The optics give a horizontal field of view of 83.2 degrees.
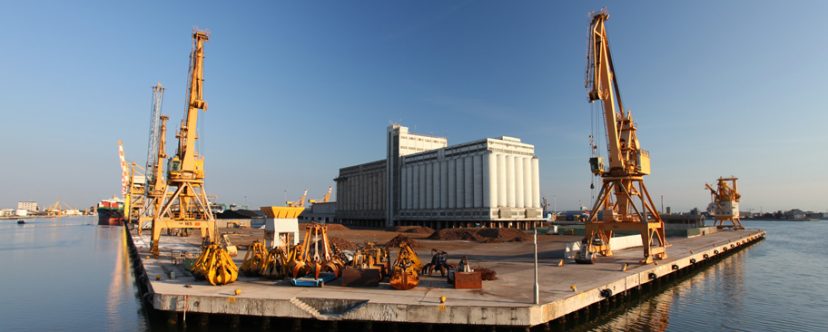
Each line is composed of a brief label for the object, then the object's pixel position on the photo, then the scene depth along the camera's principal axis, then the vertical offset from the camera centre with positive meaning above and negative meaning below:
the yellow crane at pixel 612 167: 39.22 +4.24
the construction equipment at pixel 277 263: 26.61 -2.81
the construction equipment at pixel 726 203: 117.06 +3.50
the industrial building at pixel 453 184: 117.88 +8.69
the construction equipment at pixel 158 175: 97.09 +8.83
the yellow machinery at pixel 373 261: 26.33 -2.66
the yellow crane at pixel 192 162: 46.19 +5.29
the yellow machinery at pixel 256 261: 27.36 -2.79
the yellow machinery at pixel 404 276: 23.08 -3.04
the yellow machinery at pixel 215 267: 24.53 -2.83
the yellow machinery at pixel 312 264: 25.36 -2.75
